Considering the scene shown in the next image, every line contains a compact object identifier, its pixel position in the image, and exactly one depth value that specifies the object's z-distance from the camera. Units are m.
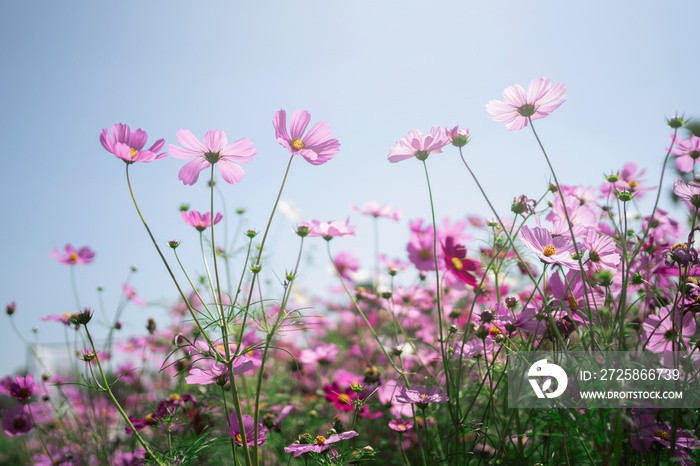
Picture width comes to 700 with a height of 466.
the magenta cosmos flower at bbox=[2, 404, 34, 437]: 1.29
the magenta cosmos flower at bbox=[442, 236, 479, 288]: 1.13
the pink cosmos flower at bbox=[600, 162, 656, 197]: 1.04
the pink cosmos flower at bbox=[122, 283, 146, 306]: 1.74
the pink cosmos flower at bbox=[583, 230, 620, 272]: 0.84
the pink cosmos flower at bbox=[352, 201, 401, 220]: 1.44
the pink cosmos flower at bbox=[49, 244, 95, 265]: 1.57
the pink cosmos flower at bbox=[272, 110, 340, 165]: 0.82
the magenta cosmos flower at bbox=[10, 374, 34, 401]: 1.14
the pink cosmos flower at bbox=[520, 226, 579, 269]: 0.74
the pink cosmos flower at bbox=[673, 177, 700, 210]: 0.82
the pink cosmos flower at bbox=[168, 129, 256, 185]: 0.78
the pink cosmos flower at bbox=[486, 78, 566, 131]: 0.82
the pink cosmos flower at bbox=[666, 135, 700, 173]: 0.97
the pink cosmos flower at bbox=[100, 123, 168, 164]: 0.74
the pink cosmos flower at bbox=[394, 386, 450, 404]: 0.80
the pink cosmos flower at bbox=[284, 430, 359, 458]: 0.74
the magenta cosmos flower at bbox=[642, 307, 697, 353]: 0.92
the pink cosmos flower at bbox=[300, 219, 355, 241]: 1.00
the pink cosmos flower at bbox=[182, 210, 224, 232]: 0.93
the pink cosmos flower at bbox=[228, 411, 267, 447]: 0.82
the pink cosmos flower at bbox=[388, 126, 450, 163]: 0.88
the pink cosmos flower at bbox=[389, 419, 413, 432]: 0.90
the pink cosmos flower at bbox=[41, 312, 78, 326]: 1.29
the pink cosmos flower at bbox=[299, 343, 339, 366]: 1.52
